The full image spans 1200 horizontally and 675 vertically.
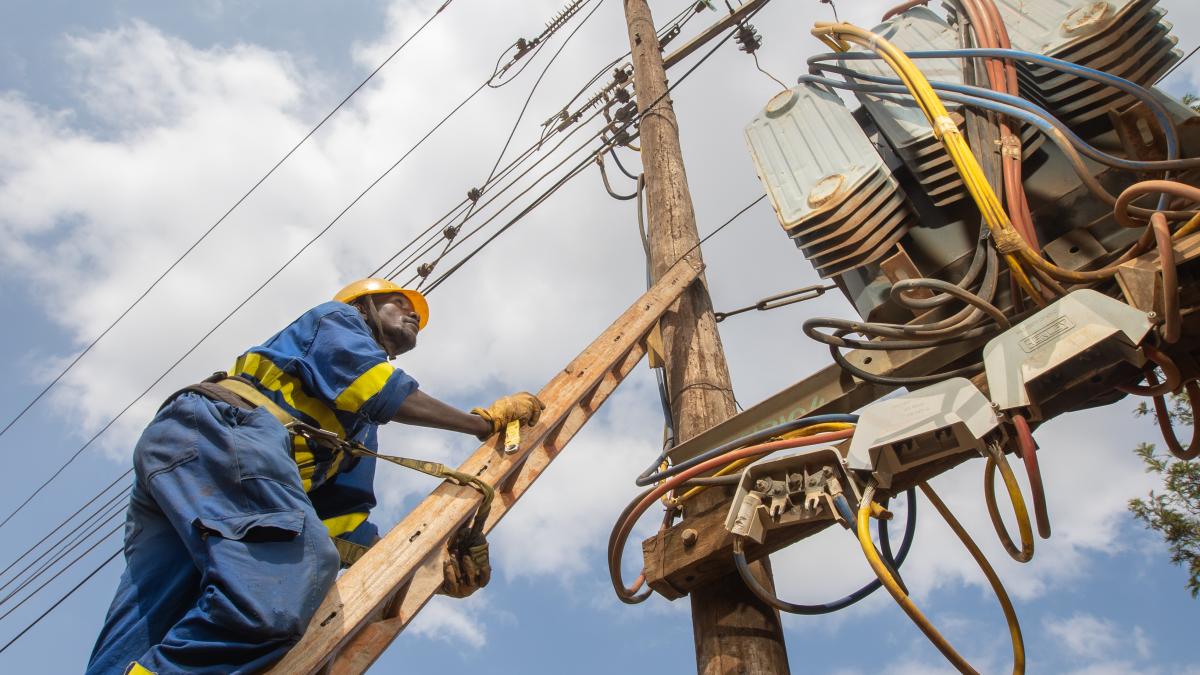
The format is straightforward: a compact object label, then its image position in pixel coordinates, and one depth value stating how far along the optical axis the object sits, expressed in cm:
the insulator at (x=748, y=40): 683
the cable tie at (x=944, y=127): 297
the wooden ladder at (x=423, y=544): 236
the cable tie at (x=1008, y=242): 262
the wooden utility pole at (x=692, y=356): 295
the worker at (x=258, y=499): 217
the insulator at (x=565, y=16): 800
